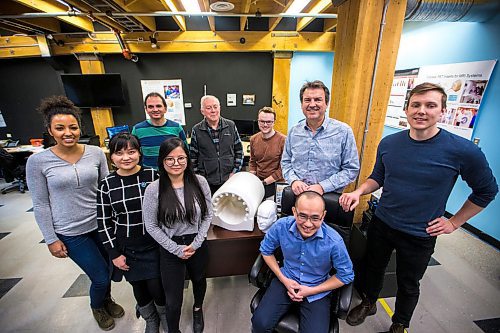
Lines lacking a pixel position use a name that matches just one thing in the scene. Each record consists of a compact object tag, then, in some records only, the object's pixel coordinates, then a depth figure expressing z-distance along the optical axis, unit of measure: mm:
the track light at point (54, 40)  4301
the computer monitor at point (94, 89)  4559
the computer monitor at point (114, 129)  4680
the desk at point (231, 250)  1777
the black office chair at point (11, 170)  4043
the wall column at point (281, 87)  4805
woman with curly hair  1349
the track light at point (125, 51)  4159
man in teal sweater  2131
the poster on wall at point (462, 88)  2689
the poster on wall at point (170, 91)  4930
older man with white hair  2387
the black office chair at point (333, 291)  1234
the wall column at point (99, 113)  4652
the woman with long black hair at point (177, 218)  1358
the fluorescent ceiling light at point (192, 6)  3046
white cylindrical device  1701
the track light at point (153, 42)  4305
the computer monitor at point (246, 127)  4703
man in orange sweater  2467
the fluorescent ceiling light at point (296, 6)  3199
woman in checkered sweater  1359
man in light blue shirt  1542
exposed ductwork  2275
